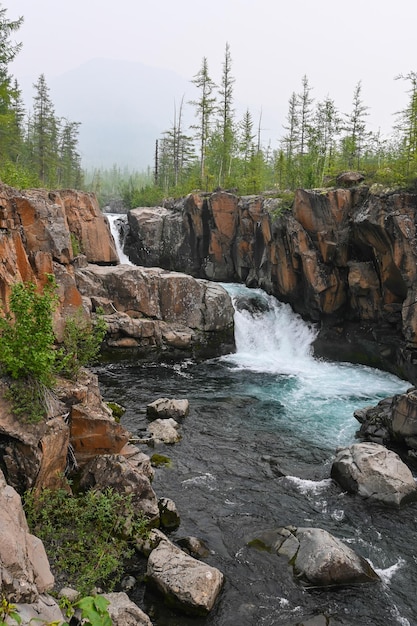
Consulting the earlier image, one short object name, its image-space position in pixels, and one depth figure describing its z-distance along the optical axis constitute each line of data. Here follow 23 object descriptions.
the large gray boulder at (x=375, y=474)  11.95
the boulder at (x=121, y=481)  10.32
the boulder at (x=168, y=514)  10.57
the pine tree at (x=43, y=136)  45.66
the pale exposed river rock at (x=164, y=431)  15.04
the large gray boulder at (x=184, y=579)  8.06
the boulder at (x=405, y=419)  14.46
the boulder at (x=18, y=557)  5.25
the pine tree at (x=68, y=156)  63.61
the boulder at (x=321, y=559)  8.98
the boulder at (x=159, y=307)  24.00
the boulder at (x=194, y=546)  9.73
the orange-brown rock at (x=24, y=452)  9.09
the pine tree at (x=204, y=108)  44.81
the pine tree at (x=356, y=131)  36.83
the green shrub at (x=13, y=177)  22.19
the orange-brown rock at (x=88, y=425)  10.87
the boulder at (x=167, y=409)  17.00
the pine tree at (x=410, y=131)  22.03
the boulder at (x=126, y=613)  7.15
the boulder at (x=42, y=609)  4.88
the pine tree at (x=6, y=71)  24.70
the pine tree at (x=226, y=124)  46.31
